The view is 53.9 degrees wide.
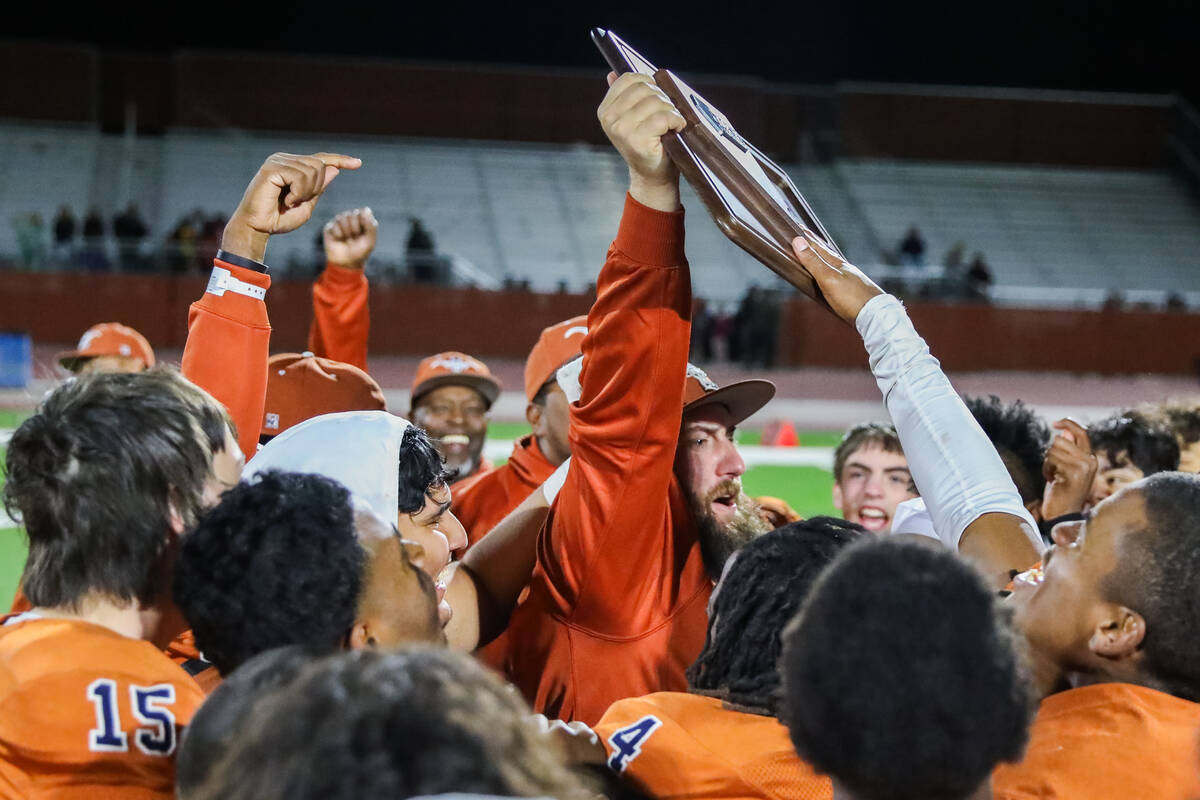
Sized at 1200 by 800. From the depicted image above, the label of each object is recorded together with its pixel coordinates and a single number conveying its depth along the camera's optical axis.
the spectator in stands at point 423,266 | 23.67
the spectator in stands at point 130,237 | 22.28
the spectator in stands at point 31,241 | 21.97
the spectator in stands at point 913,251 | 28.34
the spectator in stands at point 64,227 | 24.06
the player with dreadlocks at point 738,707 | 2.08
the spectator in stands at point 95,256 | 22.14
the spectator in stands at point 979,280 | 25.34
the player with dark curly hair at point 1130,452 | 4.28
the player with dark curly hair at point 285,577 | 1.88
